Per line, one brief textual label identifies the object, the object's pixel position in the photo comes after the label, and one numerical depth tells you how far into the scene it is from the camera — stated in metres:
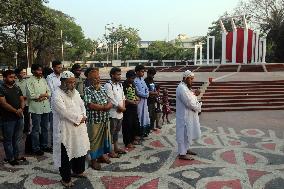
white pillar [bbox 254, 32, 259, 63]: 21.72
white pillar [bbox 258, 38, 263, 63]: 22.76
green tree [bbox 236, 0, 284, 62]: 32.38
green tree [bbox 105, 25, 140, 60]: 49.13
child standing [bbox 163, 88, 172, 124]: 7.02
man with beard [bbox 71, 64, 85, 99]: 5.12
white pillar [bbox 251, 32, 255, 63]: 21.46
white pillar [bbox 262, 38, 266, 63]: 22.68
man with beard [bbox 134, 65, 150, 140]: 5.30
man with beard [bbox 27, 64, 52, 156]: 4.61
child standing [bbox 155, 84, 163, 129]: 6.48
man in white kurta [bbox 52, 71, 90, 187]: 3.48
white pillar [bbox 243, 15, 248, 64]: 21.29
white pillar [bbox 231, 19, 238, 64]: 21.36
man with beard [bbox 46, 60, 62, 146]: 4.81
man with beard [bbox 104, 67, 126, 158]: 4.53
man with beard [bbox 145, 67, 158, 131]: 5.76
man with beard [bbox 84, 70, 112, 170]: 4.03
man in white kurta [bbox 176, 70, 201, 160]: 4.51
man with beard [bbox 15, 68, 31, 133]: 4.81
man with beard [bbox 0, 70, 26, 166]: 4.15
